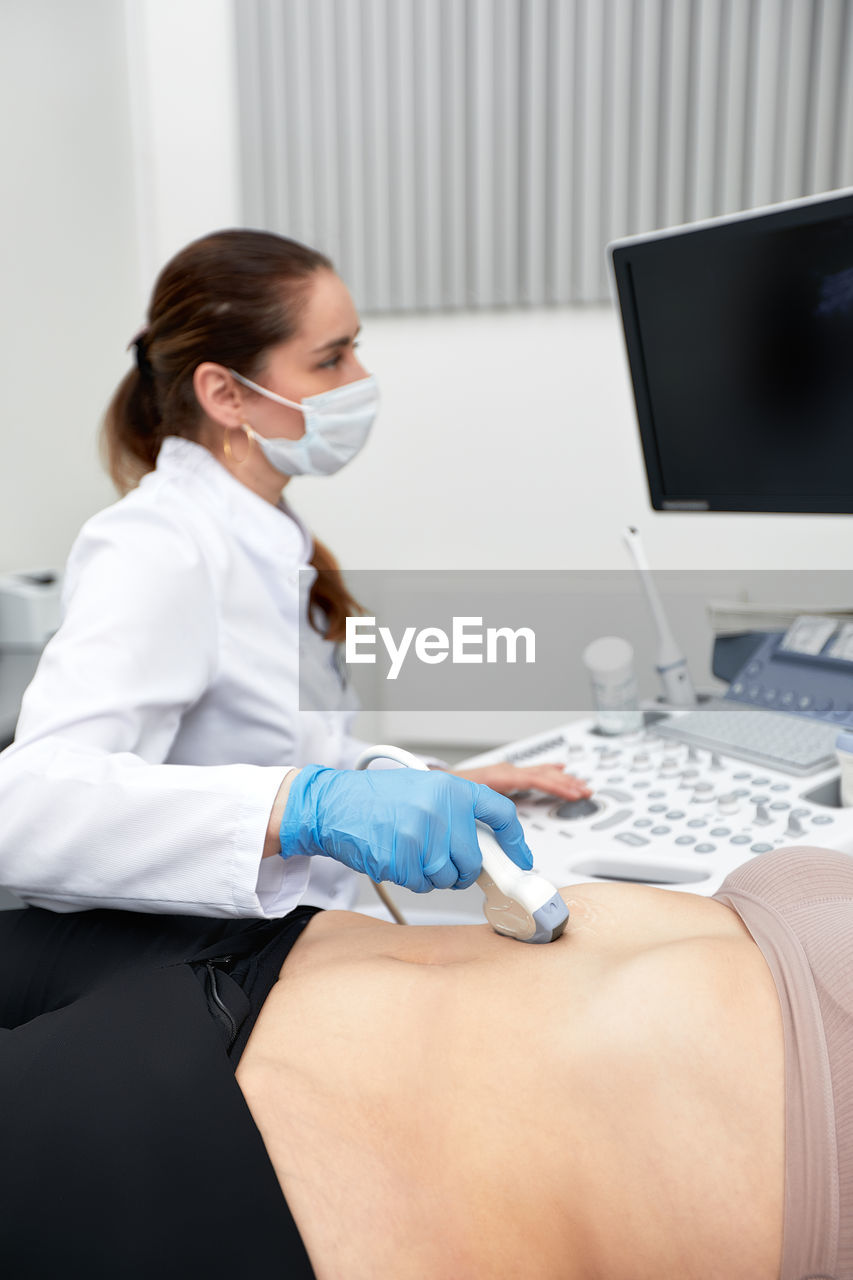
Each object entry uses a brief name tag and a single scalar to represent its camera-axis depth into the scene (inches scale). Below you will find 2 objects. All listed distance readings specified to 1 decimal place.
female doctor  36.3
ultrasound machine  46.4
